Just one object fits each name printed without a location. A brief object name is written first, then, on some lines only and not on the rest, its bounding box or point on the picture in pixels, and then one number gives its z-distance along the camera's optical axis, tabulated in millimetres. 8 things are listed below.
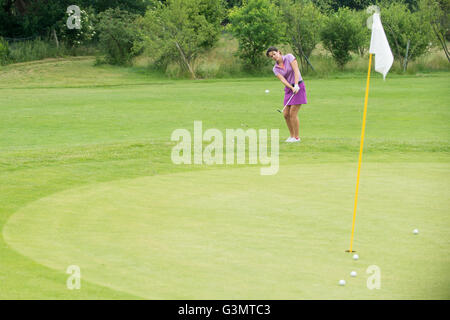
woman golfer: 13461
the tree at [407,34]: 40438
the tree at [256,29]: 40188
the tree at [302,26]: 40812
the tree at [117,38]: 44719
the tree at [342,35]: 40438
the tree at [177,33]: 39125
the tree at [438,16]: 40866
